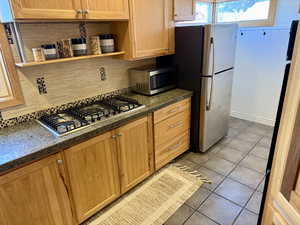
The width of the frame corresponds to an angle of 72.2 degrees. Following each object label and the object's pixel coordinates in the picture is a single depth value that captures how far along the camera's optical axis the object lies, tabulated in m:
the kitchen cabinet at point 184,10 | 2.36
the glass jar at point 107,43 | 1.99
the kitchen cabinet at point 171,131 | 2.22
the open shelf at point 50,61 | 1.50
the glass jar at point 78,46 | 1.80
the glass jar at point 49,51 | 1.65
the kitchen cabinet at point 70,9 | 1.33
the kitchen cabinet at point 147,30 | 2.00
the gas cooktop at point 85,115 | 1.57
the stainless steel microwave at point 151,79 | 2.32
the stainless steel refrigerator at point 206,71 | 2.28
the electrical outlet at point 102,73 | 2.22
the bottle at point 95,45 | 1.92
